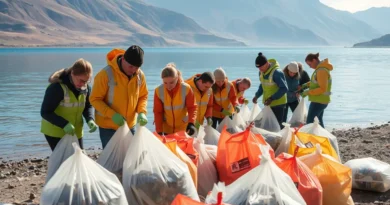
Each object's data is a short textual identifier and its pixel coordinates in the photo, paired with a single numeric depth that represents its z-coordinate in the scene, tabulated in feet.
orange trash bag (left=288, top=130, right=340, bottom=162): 16.17
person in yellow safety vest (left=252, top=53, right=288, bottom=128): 21.12
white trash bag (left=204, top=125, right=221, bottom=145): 17.47
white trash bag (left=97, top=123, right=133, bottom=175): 12.80
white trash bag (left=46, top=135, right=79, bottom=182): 12.78
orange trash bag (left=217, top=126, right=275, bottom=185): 13.93
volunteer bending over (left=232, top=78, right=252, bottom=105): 21.98
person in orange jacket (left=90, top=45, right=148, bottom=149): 13.19
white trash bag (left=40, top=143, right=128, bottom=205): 10.21
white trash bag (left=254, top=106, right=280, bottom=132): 21.72
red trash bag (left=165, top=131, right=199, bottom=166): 14.01
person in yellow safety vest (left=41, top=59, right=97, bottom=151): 12.78
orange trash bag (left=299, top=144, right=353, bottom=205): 13.61
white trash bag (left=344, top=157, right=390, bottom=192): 15.85
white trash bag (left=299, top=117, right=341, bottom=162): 18.25
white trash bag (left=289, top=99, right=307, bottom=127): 24.06
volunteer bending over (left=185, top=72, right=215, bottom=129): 16.72
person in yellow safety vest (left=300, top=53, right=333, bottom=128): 21.27
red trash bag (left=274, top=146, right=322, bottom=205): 12.36
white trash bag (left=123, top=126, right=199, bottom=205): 11.51
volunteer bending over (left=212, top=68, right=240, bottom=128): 19.24
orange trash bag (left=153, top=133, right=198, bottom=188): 12.97
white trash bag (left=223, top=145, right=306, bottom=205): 10.29
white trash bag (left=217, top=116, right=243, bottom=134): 19.48
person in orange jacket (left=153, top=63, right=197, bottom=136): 15.66
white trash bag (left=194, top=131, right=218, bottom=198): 14.20
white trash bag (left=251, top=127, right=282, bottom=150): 17.33
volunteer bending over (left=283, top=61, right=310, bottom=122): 23.98
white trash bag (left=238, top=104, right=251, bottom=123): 26.10
